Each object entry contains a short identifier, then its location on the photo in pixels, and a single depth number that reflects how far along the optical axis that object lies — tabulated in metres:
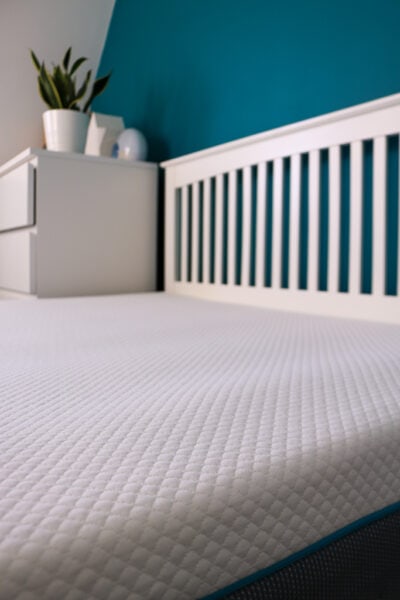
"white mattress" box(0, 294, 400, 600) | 0.28
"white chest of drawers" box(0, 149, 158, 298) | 1.85
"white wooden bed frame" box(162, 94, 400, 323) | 1.22
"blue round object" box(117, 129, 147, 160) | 2.07
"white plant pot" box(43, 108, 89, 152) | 2.03
